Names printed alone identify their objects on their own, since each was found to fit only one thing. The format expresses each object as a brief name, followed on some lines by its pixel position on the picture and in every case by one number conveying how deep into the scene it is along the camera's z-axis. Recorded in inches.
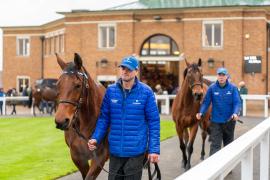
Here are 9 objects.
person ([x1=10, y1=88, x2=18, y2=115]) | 1737.0
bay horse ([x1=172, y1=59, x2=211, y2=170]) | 450.3
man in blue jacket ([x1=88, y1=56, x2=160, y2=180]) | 246.4
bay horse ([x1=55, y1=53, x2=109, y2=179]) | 254.8
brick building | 1476.4
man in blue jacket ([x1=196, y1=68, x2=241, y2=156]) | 422.0
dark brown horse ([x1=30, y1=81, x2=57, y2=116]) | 1181.7
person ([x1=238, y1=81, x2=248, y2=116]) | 1210.0
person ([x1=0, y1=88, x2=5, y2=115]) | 1310.0
